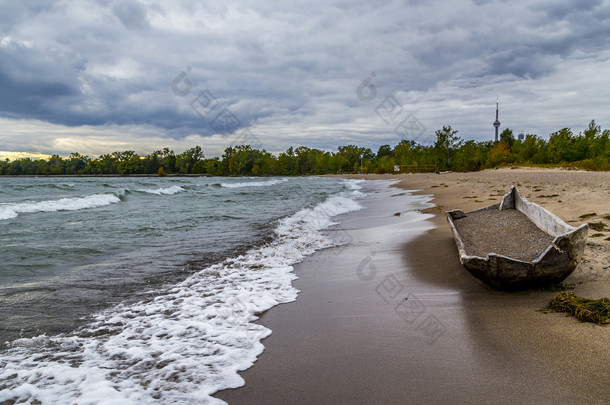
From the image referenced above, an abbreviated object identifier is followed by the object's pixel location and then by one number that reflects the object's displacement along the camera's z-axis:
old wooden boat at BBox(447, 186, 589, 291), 3.47
